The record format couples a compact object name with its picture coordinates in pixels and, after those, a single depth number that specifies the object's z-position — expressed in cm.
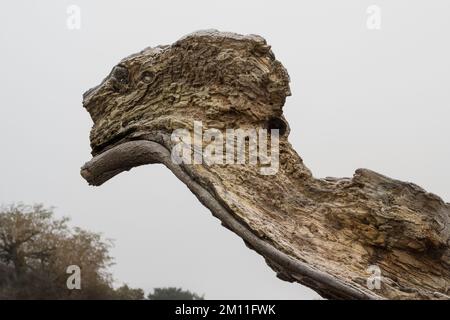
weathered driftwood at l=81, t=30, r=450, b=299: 332
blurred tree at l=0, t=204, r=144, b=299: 1142
